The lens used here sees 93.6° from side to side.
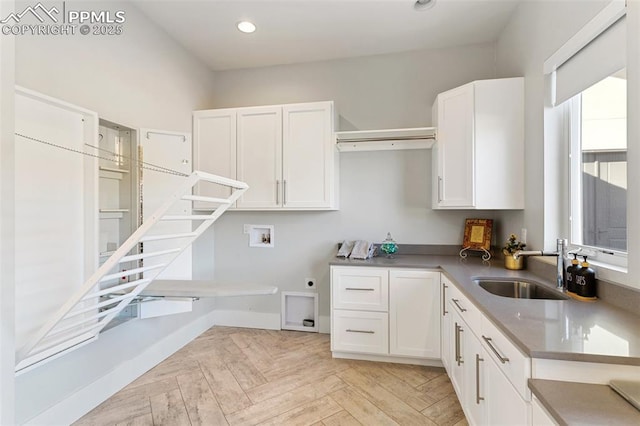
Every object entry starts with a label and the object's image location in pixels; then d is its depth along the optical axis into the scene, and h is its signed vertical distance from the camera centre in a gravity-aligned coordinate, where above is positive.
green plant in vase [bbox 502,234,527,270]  2.26 -0.31
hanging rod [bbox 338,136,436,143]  2.91 +0.74
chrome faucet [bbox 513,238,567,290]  1.72 -0.28
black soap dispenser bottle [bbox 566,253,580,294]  1.61 -0.34
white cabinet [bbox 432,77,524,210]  2.32 +0.55
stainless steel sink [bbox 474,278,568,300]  1.89 -0.50
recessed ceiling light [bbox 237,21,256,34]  2.62 +1.65
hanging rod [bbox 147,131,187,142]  2.44 +0.66
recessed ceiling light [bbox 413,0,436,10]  2.33 +1.64
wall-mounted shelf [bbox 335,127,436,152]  2.90 +0.72
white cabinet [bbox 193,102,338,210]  2.93 +0.61
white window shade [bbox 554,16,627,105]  1.45 +0.82
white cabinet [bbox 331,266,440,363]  2.50 -0.87
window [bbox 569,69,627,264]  1.57 +0.26
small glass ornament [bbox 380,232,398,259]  2.95 -0.34
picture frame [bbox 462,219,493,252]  2.77 -0.20
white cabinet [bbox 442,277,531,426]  1.11 -0.74
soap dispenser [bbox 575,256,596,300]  1.55 -0.36
